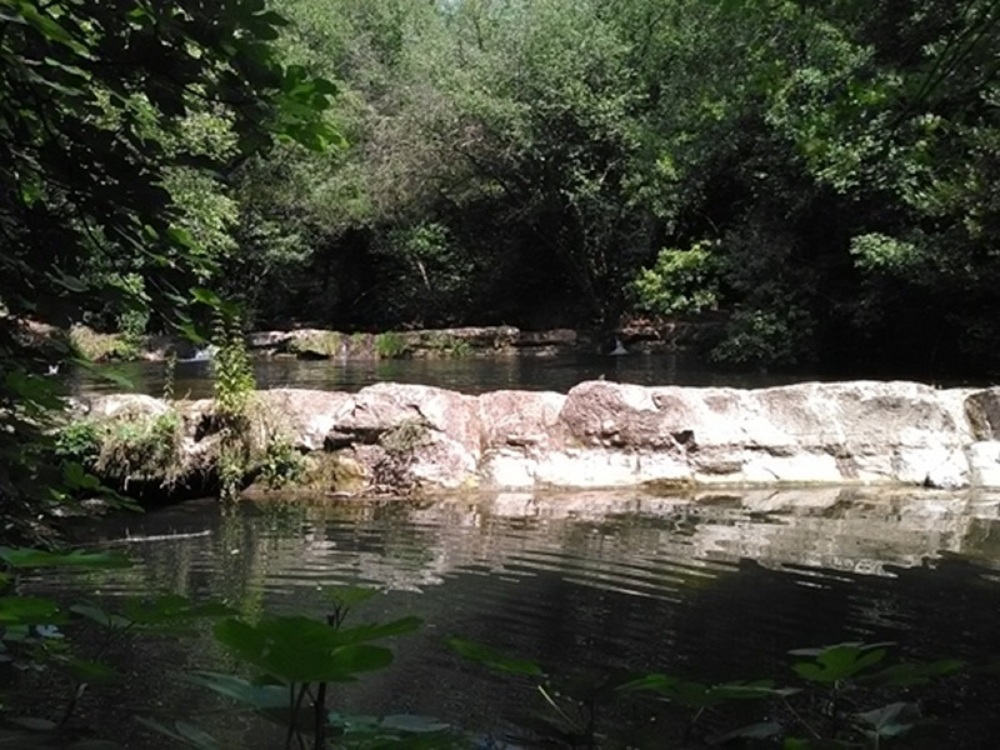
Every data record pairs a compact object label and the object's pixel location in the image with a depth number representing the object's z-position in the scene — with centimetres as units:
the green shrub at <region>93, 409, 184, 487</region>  924
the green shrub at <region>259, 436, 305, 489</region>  994
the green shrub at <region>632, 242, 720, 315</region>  2164
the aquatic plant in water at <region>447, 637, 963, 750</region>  115
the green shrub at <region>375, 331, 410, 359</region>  2525
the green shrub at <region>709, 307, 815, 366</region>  1902
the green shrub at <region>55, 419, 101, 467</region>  909
